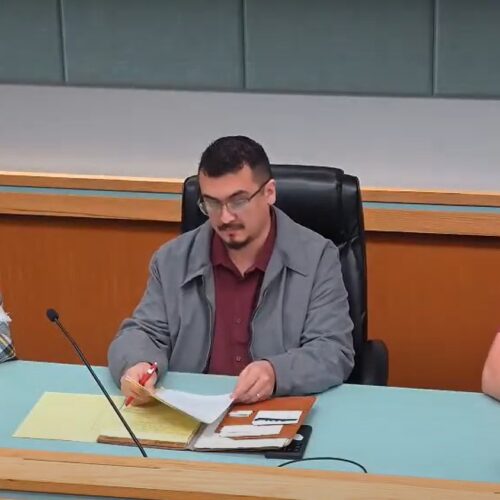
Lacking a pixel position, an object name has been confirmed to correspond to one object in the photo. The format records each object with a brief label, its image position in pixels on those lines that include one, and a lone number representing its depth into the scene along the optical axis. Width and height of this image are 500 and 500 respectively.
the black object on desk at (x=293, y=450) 4.22
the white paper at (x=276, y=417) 4.32
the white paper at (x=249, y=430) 4.27
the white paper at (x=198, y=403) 4.29
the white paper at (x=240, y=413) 4.36
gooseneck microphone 4.21
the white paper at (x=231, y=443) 4.22
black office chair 4.79
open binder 4.24
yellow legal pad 4.30
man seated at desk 4.62
